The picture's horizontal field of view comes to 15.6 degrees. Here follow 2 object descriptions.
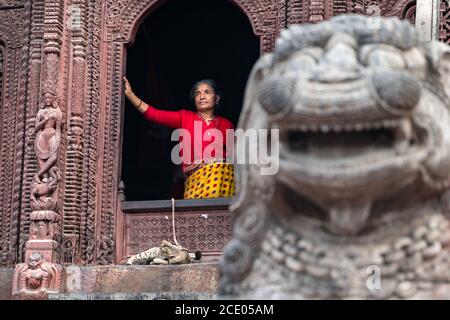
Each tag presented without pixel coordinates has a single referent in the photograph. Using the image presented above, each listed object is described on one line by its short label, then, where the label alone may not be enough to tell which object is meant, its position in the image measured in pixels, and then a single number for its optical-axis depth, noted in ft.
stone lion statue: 21.59
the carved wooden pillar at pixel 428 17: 49.22
